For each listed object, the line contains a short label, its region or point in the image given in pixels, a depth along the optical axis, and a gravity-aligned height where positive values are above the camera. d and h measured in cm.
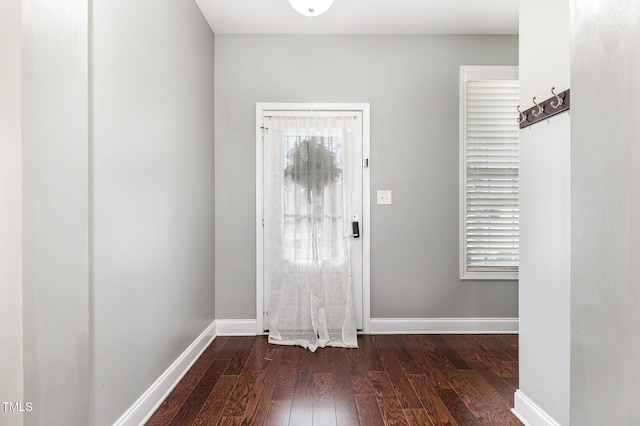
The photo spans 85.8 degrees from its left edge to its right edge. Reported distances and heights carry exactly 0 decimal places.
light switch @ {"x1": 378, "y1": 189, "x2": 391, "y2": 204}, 307 +12
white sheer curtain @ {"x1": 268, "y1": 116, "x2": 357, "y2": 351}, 295 -11
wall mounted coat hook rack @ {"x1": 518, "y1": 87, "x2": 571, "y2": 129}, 152 +48
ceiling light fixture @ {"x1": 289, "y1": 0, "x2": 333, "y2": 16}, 213 +128
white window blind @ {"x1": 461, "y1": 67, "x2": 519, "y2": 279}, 306 +33
